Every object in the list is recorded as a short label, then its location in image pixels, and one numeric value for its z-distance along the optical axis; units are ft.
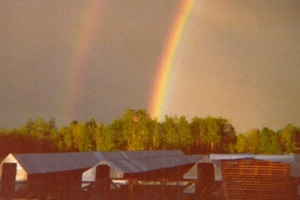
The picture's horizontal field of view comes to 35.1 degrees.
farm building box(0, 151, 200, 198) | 108.47
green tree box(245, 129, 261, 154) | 345.78
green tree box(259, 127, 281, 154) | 315.23
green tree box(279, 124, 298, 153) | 335.88
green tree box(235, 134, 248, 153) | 344.90
